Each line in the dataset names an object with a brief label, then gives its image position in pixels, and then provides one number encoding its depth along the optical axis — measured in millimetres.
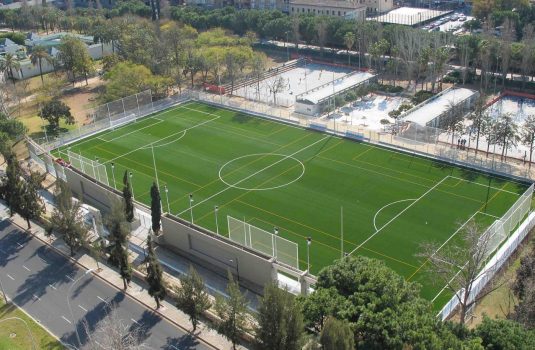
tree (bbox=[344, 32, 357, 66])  90238
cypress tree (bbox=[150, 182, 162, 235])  42656
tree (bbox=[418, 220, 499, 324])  31844
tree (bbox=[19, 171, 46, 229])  45969
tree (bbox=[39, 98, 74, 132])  68625
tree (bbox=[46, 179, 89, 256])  42156
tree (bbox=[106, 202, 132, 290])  38469
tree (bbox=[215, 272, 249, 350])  30391
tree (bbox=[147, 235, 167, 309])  35469
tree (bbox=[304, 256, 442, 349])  26672
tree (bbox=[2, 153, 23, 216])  45750
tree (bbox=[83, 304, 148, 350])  28734
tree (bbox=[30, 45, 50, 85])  90500
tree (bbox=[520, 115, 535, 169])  52781
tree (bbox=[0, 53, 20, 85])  88844
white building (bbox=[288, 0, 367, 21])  112250
